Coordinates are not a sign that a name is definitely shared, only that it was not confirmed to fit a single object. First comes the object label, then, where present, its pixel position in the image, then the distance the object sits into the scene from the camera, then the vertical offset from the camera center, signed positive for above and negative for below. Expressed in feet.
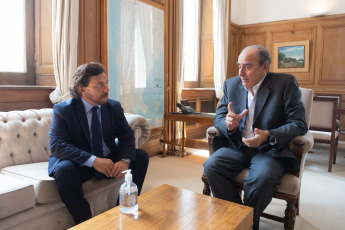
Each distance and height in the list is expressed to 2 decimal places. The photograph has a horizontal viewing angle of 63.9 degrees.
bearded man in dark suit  5.93 -1.26
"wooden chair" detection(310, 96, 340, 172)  12.07 -1.33
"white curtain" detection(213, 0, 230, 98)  18.76 +3.37
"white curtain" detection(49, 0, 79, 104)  9.45 +1.55
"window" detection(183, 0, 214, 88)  19.69 +3.34
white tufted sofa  5.50 -1.99
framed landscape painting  21.06 +2.66
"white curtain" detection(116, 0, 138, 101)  11.80 +2.06
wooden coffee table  4.17 -2.02
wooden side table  12.86 -1.70
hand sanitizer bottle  4.59 -1.79
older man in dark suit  6.07 -0.96
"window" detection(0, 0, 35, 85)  9.94 +1.74
